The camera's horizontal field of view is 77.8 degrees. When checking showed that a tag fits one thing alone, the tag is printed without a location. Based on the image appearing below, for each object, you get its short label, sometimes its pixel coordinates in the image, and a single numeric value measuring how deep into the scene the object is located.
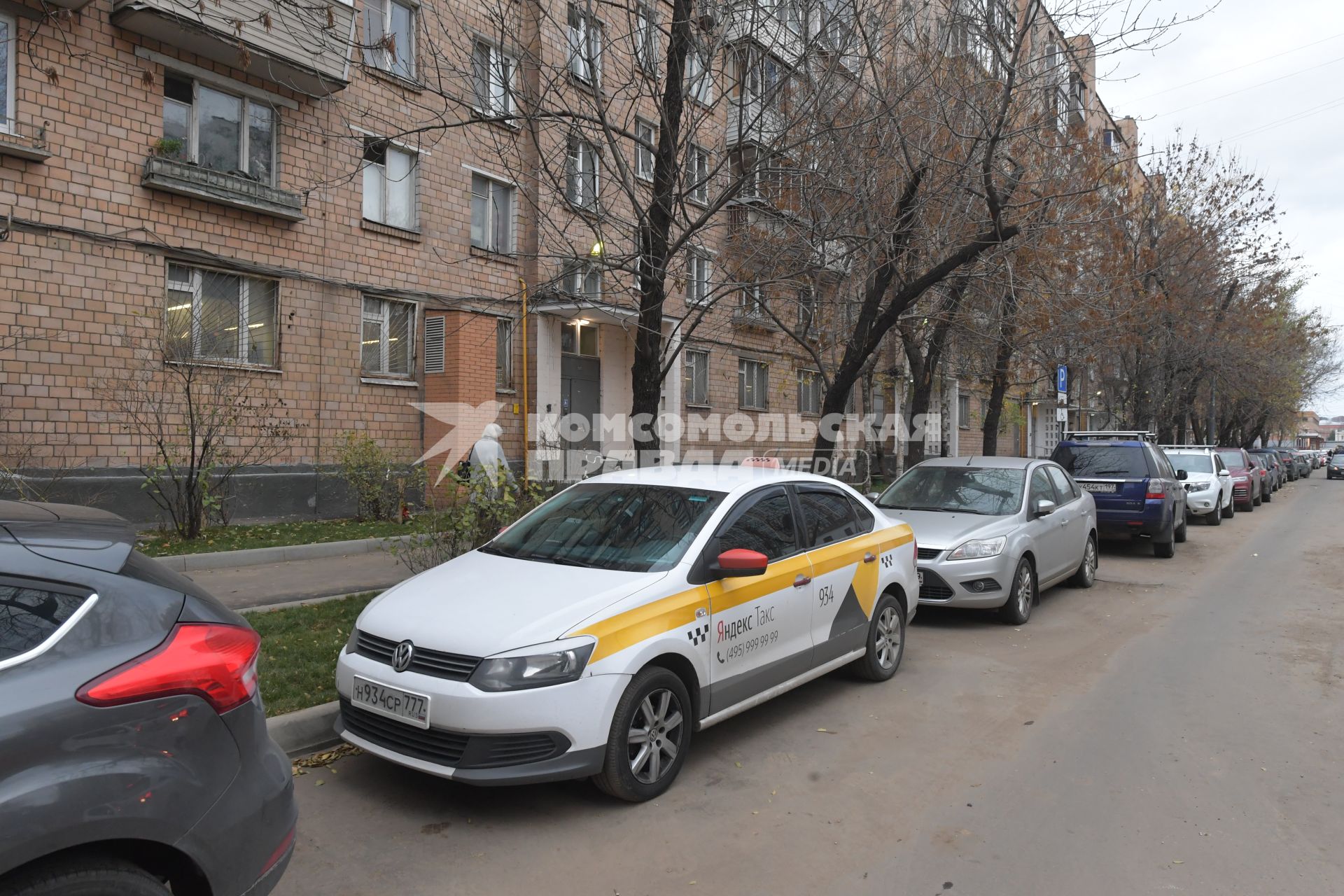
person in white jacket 7.57
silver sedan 7.76
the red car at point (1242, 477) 22.06
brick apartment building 10.67
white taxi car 3.73
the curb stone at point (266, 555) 9.08
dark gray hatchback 2.04
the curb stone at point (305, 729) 4.52
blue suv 12.42
